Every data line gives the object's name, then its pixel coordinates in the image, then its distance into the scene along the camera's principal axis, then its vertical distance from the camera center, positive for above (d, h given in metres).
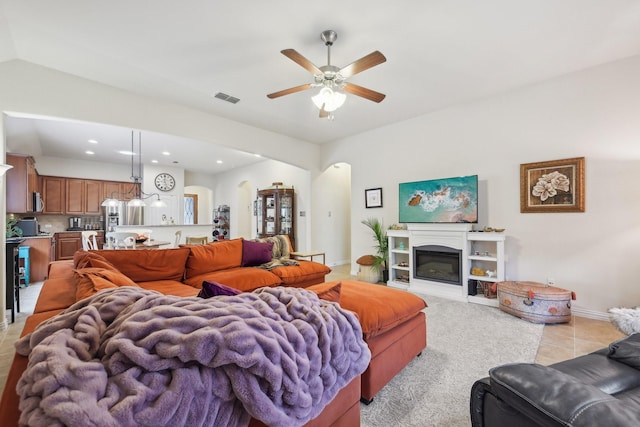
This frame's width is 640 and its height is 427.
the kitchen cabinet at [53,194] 6.82 +0.55
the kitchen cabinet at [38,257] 5.09 -0.80
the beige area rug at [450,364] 1.64 -1.23
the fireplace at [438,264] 3.98 -0.80
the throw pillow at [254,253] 3.52 -0.53
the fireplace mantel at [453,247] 3.65 -0.60
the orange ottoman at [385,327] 1.71 -0.84
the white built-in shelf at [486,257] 3.60 -0.63
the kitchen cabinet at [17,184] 4.28 +0.51
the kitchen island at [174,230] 6.25 -0.40
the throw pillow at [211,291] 1.24 -0.36
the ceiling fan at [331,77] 2.31 +1.32
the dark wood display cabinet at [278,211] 6.90 +0.07
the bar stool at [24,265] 4.66 -0.88
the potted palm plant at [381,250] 4.90 -0.69
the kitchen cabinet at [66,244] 6.66 -0.73
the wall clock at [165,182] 8.20 +1.01
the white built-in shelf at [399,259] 4.58 -0.83
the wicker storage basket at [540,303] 2.96 -1.03
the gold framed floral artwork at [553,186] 3.26 +0.33
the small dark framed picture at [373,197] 5.20 +0.31
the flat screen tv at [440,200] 3.90 +0.19
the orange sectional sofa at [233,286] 1.30 -0.66
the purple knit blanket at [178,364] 0.65 -0.43
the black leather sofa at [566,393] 0.75 -0.61
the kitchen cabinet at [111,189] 7.69 +0.74
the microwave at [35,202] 5.63 +0.29
